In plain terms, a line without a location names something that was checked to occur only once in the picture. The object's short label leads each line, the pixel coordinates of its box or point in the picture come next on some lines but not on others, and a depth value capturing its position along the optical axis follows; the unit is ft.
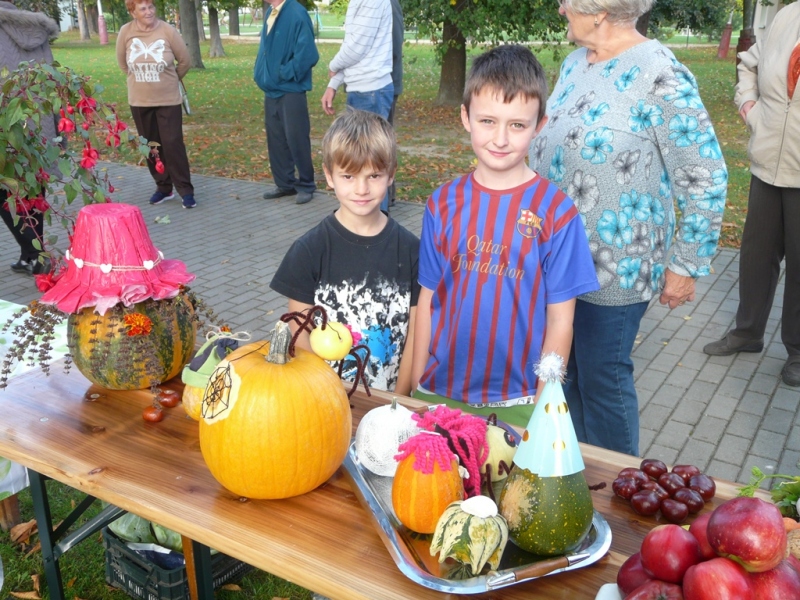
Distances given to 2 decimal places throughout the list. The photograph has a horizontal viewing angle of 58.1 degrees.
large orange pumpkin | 4.88
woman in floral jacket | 7.94
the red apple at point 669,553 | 3.58
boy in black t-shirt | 7.18
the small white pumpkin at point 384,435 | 5.07
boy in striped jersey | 6.86
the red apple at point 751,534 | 3.31
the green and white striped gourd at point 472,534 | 4.16
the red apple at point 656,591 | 3.48
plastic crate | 7.89
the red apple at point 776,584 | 3.34
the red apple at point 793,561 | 3.53
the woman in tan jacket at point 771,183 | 12.55
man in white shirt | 20.47
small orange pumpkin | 4.47
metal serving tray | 4.18
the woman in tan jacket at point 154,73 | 22.81
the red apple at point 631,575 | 3.79
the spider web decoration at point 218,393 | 4.98
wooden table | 4.41
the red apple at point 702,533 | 3.62
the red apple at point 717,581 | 3.31
